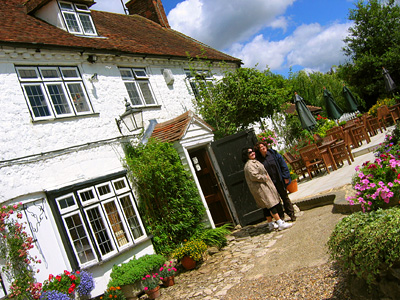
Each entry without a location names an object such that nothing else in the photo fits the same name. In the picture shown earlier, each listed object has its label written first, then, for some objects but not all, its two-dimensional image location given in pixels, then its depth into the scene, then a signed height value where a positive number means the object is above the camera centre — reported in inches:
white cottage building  290.7 +82.6
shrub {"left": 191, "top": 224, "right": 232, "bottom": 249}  341.7 -58.9
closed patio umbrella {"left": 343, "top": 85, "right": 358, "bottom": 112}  712.2 +37.7
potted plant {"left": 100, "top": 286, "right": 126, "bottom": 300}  277.1 -61.6
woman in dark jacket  332.5 -20.3
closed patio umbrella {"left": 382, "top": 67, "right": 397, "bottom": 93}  746.2 +44.7
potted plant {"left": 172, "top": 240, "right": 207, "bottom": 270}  315.3 -59.9
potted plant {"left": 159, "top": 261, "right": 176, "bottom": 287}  295.1 -66.2
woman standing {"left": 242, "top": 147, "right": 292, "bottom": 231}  323.9 -28.5
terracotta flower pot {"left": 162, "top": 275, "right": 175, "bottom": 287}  298.4 -72.5
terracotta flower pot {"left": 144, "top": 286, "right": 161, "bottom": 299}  279.7 -72.3
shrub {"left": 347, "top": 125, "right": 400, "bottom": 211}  167.3 -33.2
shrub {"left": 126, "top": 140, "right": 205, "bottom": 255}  359.3 -6.4
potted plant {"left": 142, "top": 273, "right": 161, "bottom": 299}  279.7 -66.4
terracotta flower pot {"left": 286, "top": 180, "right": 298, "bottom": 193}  448.8 -52.7
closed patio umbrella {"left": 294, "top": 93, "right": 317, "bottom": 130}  584.7 +35.1
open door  386.9 -6.9
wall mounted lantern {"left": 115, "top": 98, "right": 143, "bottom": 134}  367.6 +82.6
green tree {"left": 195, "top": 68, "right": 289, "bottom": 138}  494.3 +86.8
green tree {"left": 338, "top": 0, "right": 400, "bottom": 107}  1014.4 +180.7
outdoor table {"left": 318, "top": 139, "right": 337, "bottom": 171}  455.8 -28.9
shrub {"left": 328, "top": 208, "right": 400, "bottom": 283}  135.4 -48.3
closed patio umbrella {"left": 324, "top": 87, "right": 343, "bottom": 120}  653.9 +35.4
